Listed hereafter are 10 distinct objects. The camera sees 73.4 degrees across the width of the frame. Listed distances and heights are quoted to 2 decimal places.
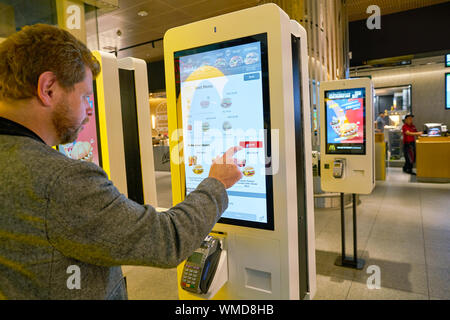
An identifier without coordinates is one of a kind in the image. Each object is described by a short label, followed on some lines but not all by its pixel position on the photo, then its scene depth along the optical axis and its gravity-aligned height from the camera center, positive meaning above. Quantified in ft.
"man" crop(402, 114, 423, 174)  26.76 -1.59
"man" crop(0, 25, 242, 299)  2.29 -0.49
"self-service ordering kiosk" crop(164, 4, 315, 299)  4.02 -0.08
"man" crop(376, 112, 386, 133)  31.82 +0.15
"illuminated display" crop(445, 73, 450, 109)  27.96 +2.92
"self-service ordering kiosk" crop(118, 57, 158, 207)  8.43 +0.31
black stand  10.27 -4.65
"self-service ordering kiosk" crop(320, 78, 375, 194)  10.23 -0.32
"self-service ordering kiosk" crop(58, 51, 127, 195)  7.59 +0.22
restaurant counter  22.66 -2.75
